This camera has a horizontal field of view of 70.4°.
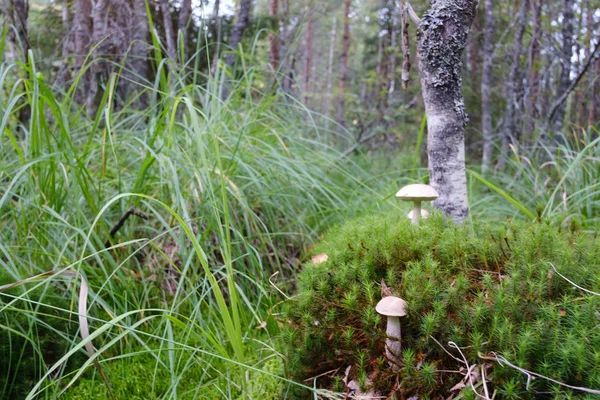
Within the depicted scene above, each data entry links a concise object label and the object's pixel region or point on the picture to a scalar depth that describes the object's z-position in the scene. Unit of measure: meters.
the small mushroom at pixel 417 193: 1.74
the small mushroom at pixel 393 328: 1.24
